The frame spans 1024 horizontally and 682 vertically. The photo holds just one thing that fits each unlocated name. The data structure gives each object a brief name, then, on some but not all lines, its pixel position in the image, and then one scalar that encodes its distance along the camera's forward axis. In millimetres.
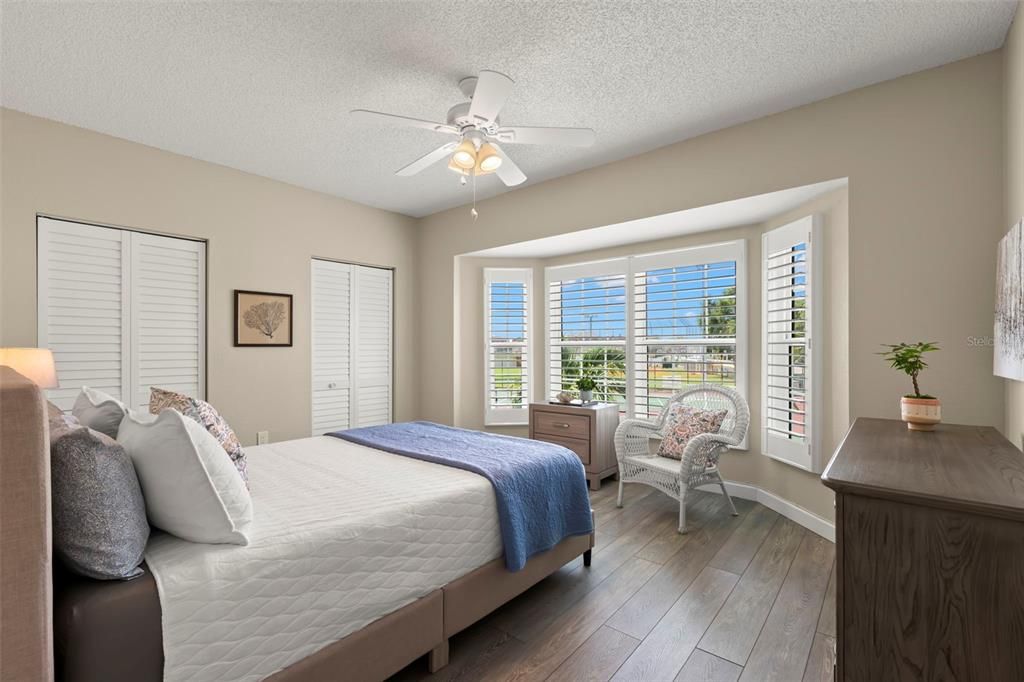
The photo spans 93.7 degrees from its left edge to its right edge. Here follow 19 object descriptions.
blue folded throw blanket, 2133
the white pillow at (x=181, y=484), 1382
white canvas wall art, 1737
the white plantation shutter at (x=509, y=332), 5125
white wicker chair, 3217
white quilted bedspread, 1262
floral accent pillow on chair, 3468
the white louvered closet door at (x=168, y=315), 3457
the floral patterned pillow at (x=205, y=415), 1925
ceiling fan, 2252
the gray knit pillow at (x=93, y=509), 1142
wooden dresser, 1069
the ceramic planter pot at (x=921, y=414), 1902
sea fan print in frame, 3926
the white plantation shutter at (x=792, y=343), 3125
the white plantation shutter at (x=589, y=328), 4613
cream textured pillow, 1664
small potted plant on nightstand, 4387
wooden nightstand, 4137
